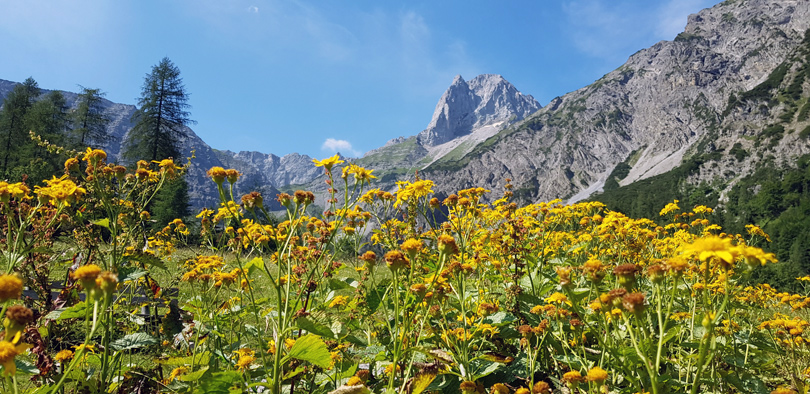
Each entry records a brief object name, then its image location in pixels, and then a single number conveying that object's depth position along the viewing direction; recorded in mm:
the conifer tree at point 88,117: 33438
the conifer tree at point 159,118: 30141
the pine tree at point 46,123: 29250
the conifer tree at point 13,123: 31750
